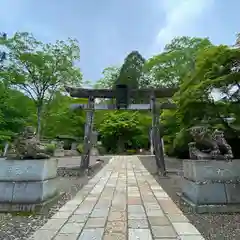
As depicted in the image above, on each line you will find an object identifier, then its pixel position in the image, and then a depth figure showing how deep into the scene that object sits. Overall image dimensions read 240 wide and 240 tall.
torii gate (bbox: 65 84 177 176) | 10.30
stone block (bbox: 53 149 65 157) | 21.13
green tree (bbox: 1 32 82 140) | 18.97
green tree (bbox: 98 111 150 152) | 26.91
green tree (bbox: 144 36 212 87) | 19.80
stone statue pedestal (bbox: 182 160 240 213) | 4.27
